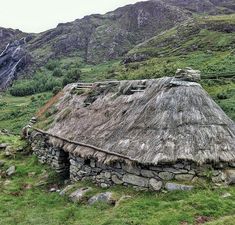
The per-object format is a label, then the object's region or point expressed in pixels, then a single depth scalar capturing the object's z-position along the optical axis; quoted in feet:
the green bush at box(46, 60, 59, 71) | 270.37
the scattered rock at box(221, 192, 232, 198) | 26.55
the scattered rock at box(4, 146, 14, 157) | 49.73
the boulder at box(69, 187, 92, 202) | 31.95
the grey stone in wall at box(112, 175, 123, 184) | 31.48
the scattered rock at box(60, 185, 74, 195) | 34.76
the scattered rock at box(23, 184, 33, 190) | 39.04
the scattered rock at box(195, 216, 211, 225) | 23.70
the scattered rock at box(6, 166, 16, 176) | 43.52
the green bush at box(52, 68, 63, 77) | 235.61
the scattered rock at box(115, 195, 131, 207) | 28.22
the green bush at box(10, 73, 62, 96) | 201.59
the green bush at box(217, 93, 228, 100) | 88.58
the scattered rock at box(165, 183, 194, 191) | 27.54
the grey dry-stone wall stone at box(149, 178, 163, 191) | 28.58
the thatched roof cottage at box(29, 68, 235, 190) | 28.40
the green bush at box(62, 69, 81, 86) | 193.76
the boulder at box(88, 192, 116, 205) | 29.35
